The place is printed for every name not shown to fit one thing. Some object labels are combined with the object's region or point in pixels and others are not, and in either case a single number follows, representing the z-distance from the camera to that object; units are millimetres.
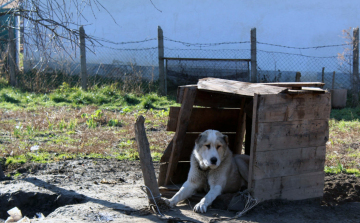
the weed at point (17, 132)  7228
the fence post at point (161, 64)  11602
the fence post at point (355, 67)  10430
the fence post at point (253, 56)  11039
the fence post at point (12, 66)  11716
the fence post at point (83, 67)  11555
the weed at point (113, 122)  8359
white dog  4199
